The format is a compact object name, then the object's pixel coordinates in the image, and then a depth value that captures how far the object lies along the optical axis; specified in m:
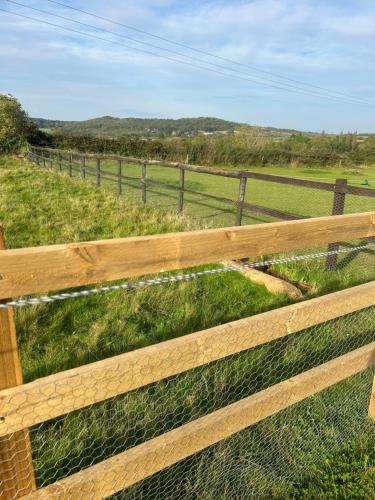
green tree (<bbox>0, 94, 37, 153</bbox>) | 32.84
